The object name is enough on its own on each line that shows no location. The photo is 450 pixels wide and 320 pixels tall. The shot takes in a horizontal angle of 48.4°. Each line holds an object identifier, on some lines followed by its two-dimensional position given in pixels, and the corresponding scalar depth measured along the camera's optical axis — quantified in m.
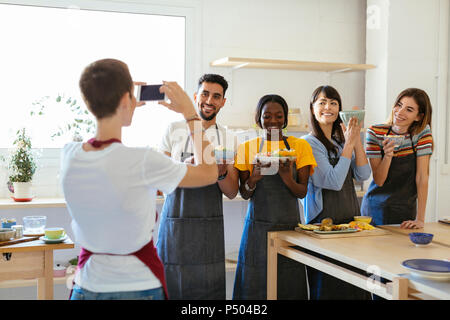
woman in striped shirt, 2.80
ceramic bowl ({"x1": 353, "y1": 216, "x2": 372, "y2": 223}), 2.55
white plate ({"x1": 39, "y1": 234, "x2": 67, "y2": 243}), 2.38
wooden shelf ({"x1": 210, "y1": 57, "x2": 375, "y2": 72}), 3.50
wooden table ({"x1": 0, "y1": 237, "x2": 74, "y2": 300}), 2.30
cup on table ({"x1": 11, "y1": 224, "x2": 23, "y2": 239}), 2.46
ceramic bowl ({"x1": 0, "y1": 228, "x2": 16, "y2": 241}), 2.37
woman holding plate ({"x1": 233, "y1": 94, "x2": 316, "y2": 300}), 2.46
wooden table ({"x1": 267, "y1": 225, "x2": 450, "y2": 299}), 1.67
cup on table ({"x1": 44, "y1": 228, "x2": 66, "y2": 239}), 2.41
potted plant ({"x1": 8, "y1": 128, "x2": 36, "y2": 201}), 3.12
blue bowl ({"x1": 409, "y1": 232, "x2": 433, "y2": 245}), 2.19
